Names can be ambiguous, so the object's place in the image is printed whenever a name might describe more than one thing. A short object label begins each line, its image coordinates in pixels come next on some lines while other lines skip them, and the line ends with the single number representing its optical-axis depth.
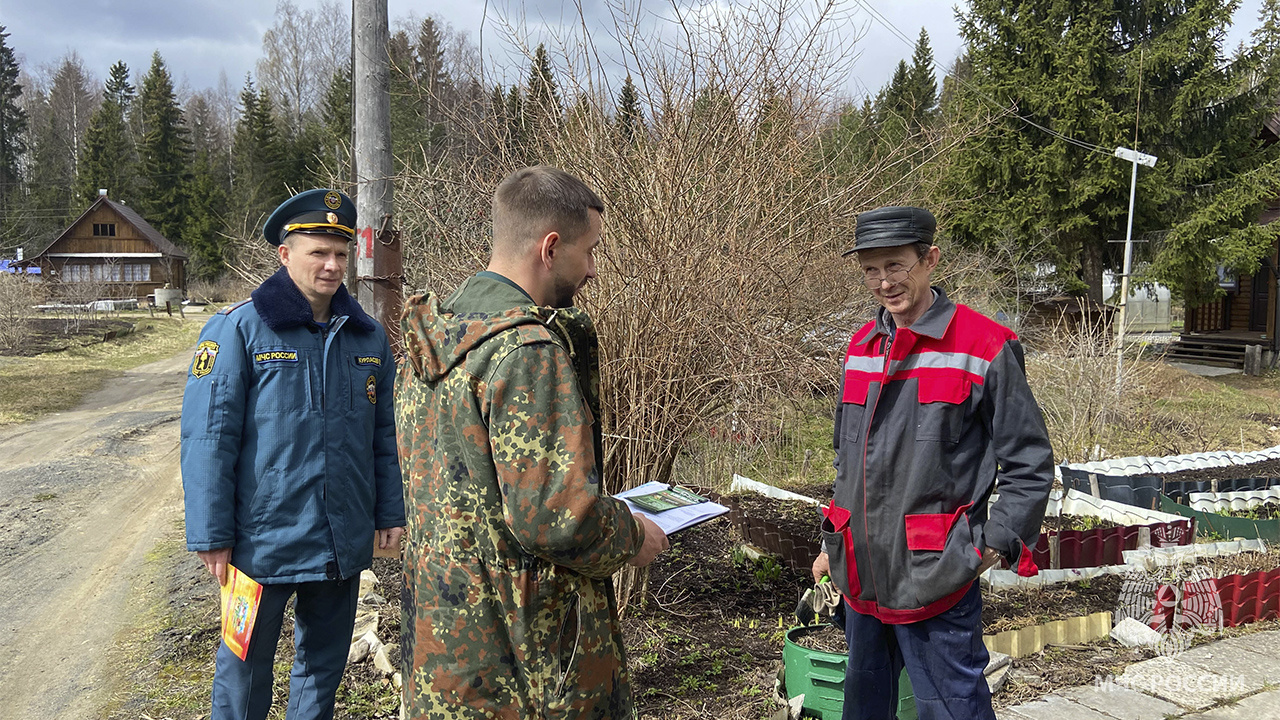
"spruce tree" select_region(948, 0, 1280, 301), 17.03
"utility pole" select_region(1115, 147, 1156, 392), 12.90
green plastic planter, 2.90
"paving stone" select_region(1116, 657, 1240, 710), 3.38
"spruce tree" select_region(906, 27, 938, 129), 33.73
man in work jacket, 2.20
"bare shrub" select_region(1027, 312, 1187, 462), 8.42
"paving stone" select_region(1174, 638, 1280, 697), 3.50
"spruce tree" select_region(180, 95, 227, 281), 42.03
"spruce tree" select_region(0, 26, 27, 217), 47.09
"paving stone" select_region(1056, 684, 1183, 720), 3.24
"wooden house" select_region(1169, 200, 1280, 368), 18.56
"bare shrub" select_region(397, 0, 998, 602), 3.91
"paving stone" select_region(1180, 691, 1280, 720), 3.26
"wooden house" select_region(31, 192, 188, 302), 40.72
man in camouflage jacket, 1.50
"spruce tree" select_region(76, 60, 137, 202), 43.88
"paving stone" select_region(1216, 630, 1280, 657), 3.83
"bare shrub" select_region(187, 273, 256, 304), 35.91
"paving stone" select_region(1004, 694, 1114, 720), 3.19
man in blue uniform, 2.44
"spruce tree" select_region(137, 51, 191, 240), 43.53
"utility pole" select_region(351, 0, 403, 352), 4.62
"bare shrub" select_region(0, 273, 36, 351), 17.77
